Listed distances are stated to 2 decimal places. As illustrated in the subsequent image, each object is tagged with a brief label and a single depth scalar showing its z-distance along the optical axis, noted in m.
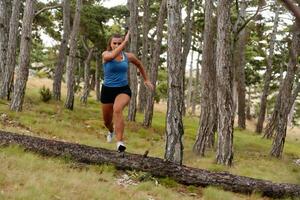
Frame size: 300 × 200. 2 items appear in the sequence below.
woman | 7.69
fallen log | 7.46
